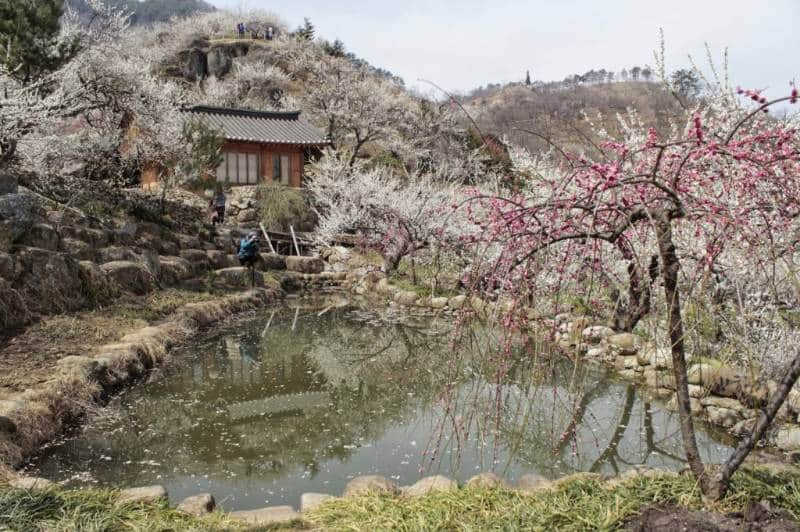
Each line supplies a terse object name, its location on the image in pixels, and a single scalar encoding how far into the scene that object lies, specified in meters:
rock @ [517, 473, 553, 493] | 4.33
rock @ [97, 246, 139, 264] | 11.53
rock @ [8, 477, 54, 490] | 4.23
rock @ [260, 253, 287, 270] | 16.88
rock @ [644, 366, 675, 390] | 7.49
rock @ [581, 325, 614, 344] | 9.30
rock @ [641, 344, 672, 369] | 7.77
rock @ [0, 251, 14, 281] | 8.59
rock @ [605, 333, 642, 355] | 8.82
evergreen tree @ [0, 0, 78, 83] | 11.81
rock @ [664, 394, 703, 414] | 6.78
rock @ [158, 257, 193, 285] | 12.56
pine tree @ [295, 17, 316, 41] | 43.78
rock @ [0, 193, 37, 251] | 9.26
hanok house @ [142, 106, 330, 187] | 22.92
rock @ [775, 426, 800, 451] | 5.69
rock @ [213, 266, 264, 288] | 14.05
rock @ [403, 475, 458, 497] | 4.31
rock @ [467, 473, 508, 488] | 4.26
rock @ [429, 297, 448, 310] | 12.95
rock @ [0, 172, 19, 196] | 10.39
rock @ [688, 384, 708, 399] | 6.87
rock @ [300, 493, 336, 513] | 4.25
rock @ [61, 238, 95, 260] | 10.88
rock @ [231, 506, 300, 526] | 3.98
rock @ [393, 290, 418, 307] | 13.80
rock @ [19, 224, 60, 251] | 9.91
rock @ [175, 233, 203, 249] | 14.90
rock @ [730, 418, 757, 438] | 6.12
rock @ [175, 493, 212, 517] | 4.17
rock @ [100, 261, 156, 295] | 10.84
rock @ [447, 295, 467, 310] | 12.30
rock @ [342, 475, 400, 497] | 4.39
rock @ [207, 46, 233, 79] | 39.34
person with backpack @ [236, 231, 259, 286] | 14.54
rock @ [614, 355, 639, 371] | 8.46
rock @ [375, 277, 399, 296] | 14.83
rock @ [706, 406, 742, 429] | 6.61
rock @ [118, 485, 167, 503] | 4.17
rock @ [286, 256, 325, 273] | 17.36
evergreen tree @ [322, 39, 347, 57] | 42.08
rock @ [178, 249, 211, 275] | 14.09
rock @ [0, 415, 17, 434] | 5.35
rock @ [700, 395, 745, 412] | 6.70
